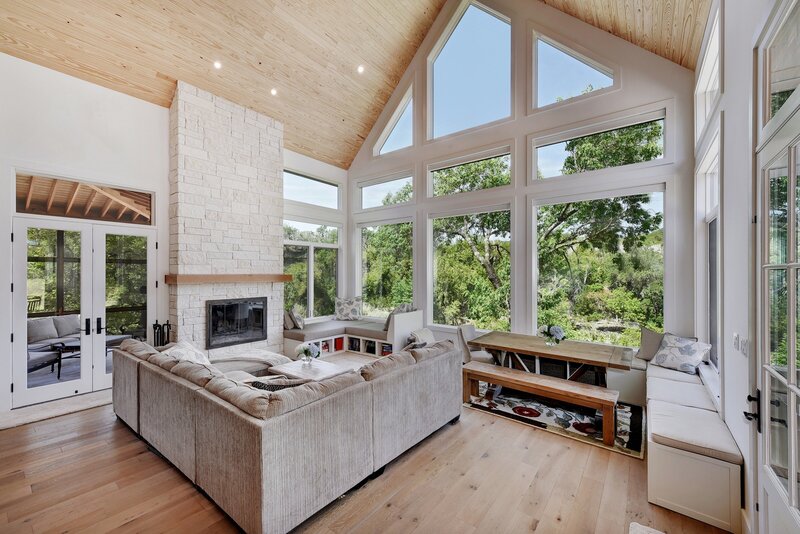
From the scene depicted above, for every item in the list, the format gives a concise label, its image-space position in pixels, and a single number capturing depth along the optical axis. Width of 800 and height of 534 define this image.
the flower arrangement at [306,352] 3.99
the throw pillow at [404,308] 5.89
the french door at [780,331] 1.27
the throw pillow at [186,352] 3.22
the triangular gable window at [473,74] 5.30
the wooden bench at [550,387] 2.95
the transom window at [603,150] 4.20
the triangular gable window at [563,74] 4.54
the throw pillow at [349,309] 6.82
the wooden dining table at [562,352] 3.51
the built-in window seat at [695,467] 2.00
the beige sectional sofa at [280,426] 1.82
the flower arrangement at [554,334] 3.96
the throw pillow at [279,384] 2.48
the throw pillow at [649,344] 3.91
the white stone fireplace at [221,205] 4.63
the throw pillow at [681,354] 3.49
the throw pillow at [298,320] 5.87
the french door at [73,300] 3.68
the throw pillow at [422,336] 5.21
